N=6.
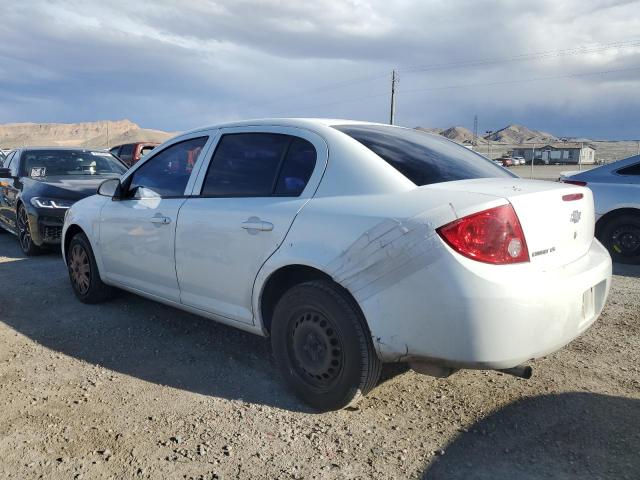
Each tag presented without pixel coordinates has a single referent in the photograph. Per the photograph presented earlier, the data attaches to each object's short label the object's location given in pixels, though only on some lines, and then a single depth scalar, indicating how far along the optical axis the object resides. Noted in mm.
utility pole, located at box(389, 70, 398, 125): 43594
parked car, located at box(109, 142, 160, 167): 15867
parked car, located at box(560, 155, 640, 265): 6828
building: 69250
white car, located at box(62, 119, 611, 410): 2506
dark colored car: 7129
